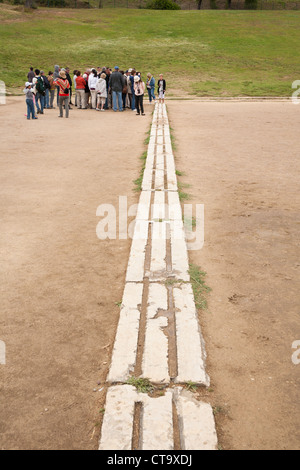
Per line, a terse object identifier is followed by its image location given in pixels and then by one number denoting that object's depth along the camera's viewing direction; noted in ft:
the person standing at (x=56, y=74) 56.24
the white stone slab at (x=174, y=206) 17.61
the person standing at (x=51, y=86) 55.03
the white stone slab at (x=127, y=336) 8.86
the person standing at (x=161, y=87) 62.68
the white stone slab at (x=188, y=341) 8.71
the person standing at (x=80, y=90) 54.34
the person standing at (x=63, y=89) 44.91
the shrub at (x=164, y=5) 191.52
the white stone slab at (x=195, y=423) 7.21
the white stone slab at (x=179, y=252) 12.83
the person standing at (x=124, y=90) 52.60
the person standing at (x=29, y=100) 44.70
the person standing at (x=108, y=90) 55.16
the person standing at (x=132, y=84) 53.20
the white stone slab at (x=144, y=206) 17.65
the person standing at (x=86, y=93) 56.05
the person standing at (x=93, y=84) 53.31
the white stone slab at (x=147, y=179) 21.38
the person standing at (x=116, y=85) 50.96
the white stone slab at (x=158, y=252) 12.76
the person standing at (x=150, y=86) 65.33
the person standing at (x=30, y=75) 58.88
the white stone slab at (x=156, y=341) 8.76
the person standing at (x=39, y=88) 49.26
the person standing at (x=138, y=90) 51.21
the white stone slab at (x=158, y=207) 17.62
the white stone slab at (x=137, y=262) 12.57
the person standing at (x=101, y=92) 51.37
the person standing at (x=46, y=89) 52.46
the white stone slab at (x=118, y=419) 7.23
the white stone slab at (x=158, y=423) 7.21
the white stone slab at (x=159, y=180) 21.52
